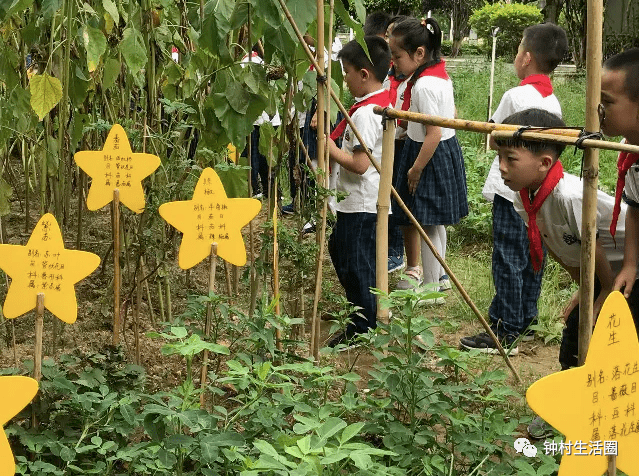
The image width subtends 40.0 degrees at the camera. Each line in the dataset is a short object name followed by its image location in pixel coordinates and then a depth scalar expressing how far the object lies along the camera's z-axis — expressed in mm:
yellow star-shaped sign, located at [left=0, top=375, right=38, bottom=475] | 1342
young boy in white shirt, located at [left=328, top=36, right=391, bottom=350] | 2912
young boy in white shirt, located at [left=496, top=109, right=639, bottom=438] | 2115
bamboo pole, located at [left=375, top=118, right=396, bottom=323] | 2033
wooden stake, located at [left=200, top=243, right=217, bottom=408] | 1928
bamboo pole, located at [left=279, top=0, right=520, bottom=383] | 1904
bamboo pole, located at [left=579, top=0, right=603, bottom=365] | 1399
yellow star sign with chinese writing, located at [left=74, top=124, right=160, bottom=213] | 2111
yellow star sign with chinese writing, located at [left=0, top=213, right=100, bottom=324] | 1813
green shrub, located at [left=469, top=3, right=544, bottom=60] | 14781
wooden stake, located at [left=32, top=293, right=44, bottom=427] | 1755
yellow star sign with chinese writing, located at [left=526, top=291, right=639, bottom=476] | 1254
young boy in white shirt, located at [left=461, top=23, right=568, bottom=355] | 3000
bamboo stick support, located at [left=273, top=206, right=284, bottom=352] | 2076
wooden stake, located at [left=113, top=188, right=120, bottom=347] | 2127
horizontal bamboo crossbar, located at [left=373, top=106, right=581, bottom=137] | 1604
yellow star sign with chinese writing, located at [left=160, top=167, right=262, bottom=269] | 1955
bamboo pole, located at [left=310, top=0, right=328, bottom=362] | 1991
